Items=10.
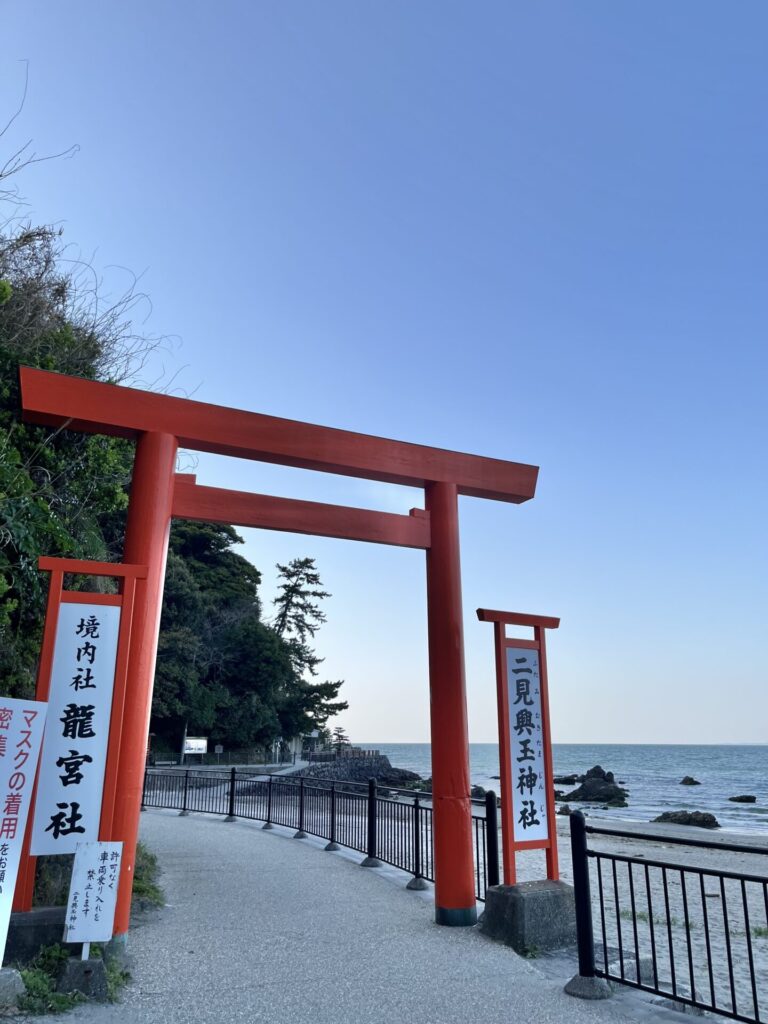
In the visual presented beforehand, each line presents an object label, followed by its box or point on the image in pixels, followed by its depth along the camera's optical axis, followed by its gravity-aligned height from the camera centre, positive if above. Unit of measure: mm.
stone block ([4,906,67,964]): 4410 -1443
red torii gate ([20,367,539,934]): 5574 +1886
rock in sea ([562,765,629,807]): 36812 -4551
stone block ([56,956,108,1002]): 4211 -1643
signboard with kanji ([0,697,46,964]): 3938 -425
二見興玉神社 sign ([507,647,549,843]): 6117 -347
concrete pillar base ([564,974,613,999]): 4602 -1819
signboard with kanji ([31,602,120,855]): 4535 -184
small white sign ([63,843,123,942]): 4309 -1172
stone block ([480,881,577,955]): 5562 -1669
